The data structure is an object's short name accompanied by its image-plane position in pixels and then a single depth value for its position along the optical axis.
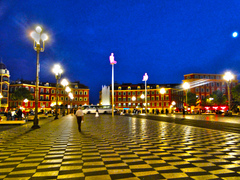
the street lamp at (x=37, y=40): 18.69
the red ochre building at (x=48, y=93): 86.12
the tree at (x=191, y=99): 87.81
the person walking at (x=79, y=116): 16.06
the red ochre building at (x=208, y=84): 103.39
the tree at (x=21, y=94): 76.12
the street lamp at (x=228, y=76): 39.00
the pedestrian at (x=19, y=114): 28.04
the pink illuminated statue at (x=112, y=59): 42.66
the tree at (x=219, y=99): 79.44
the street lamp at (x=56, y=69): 28.69
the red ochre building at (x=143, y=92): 105.25
